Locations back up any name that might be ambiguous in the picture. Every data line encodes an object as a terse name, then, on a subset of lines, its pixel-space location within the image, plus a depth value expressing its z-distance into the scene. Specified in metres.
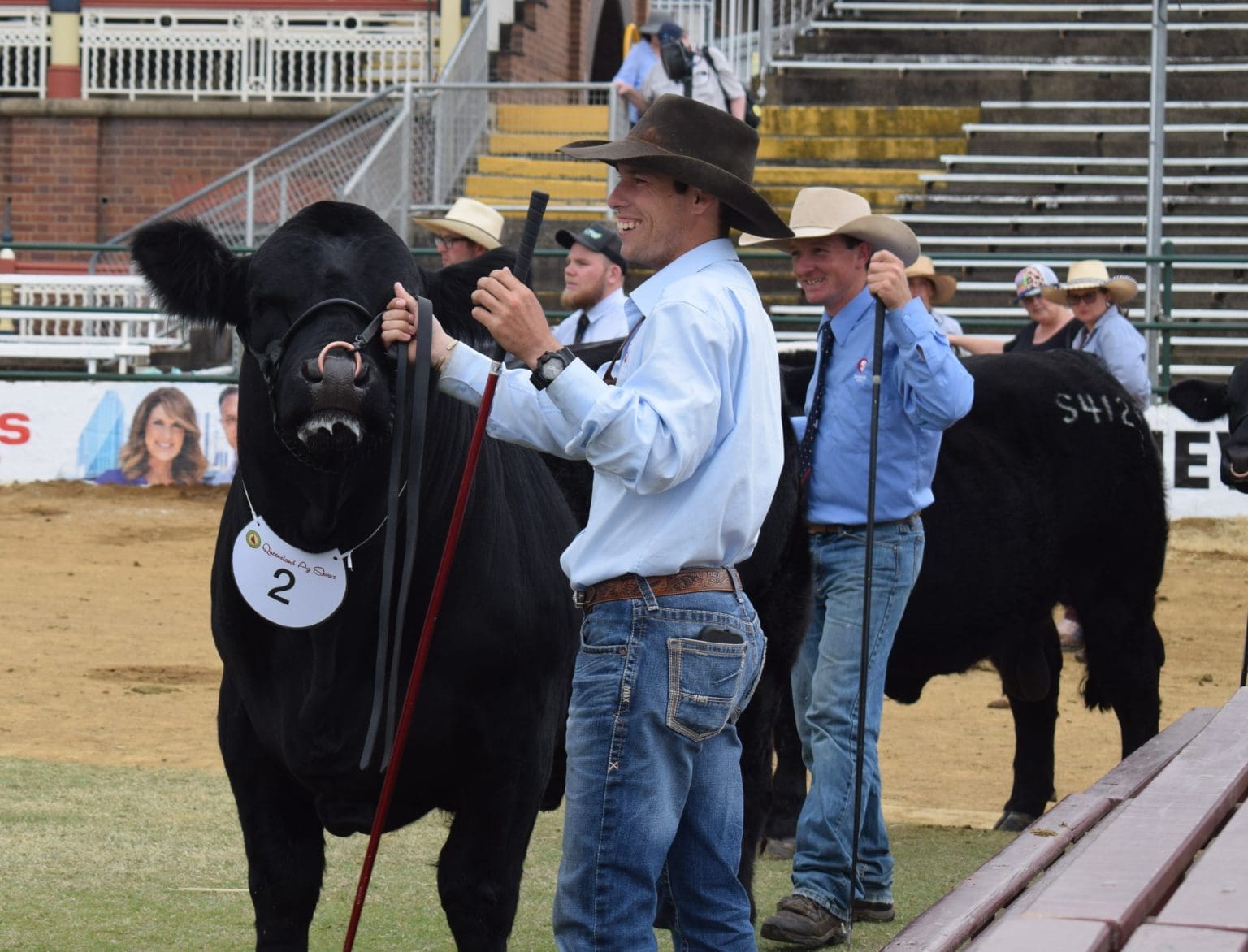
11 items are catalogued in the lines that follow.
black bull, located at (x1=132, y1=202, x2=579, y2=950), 8.31
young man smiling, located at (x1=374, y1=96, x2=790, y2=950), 6.77
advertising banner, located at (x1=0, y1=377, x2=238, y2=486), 30.97
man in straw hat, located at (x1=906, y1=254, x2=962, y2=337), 18.77
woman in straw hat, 20.83
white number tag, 8.31
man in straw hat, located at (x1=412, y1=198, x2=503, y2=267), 17.02
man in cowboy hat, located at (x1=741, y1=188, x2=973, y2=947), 10.77
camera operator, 32.50
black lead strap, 7.89
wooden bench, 5.91
